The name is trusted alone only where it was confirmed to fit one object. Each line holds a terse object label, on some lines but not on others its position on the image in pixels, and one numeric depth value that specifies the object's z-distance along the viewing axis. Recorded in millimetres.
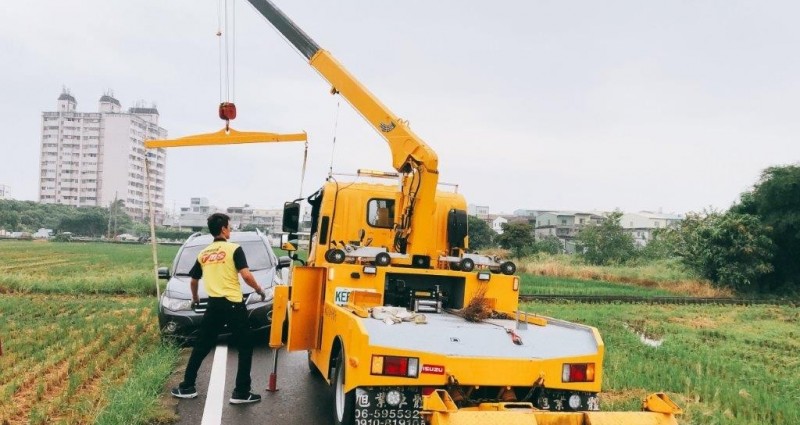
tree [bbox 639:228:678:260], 52000
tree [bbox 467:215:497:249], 68250
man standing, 6895
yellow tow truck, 4758
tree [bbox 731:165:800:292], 31844
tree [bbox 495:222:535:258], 56938
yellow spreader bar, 9812
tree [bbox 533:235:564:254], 62784
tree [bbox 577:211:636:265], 51531
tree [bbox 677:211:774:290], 31156
